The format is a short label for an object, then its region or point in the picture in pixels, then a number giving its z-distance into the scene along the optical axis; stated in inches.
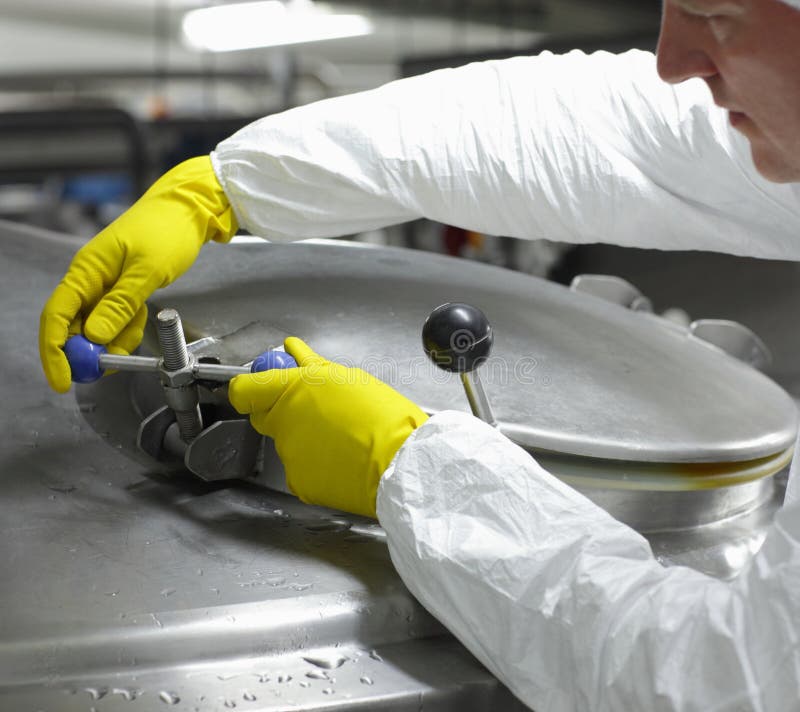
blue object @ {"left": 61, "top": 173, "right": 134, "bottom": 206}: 166.4
